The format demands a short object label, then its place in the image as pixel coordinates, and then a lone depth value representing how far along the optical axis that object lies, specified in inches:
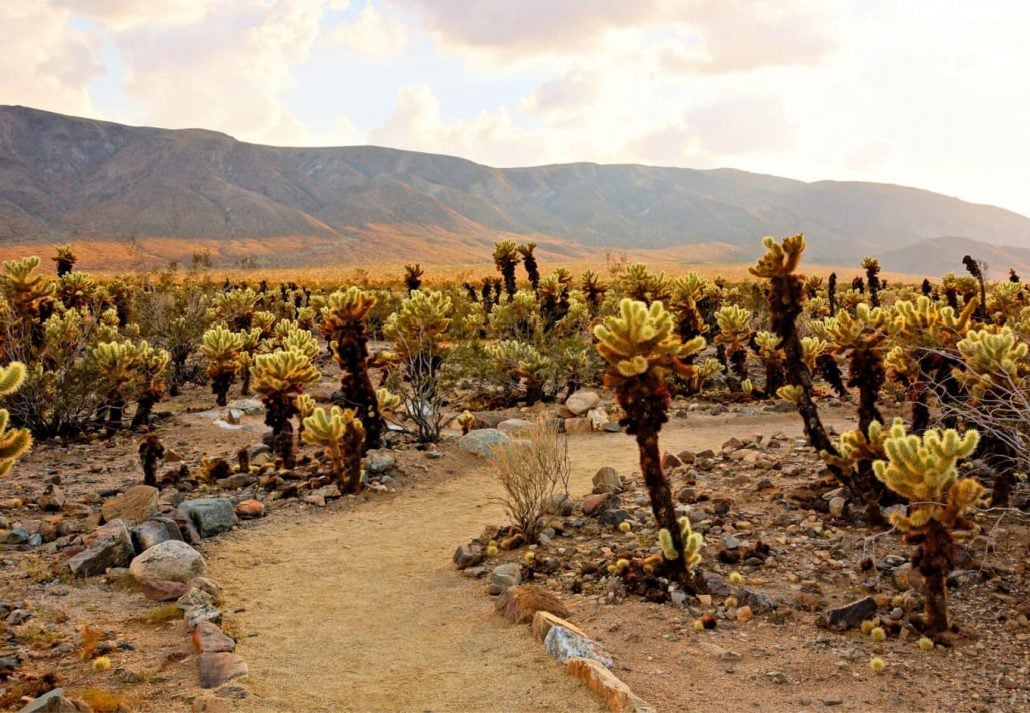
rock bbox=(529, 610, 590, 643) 209.5
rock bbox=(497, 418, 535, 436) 510.5
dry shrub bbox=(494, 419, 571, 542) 301.1
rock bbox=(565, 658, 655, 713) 168.9
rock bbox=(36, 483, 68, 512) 345.7
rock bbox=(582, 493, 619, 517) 322.7
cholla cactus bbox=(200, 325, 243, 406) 587.5
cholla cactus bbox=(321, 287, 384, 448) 415.2
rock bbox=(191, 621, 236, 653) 203.2
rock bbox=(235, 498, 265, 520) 353.4
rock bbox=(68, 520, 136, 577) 261.1
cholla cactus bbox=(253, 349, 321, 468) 420.8
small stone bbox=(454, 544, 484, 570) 285.9
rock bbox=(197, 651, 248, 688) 187.9
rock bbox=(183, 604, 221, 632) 221.6
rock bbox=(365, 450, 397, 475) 418.6
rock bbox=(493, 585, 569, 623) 226.4
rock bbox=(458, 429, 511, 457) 465.7
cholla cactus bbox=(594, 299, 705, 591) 230.8
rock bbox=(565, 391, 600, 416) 587.8
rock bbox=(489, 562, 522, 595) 257.8
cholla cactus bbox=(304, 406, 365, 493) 371.9
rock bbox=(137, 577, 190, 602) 243.9
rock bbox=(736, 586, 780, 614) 221.3
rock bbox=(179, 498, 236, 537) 322.0
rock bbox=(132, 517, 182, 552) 281.1
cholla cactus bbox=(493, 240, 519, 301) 887.1
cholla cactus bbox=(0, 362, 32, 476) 203.6
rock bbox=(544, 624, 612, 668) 195.6
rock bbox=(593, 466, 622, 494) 357.4
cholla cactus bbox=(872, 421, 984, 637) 194.2
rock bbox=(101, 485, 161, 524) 307.1
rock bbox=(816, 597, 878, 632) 206.8
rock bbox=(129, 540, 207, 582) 255.1
